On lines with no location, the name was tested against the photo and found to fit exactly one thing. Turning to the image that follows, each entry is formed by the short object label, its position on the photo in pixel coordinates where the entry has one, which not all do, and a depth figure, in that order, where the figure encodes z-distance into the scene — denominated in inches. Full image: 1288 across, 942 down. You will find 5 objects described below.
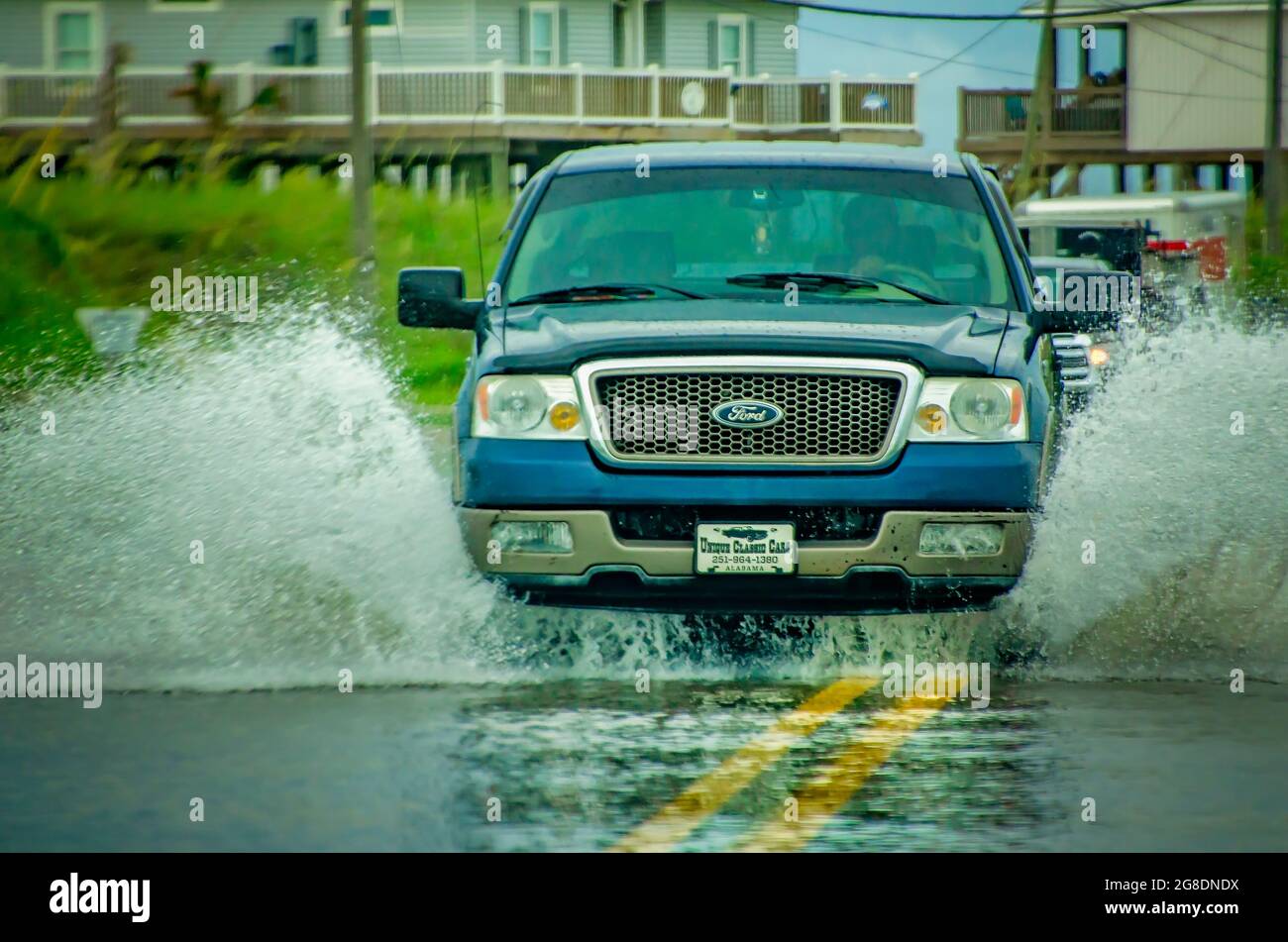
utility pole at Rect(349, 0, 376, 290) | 997.8
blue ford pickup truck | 305.9
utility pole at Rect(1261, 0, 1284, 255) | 1278.3
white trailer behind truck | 1334.9
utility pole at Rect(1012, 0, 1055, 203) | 1528.1
